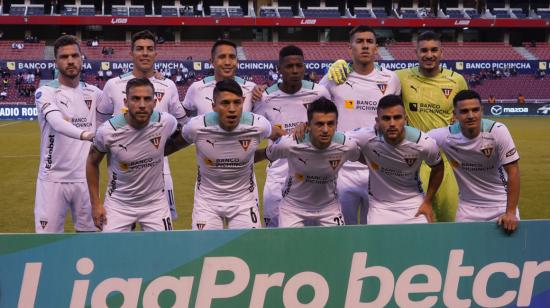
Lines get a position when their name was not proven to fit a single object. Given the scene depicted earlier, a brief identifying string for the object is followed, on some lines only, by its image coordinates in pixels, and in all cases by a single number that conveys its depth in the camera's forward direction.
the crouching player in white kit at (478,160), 4.61
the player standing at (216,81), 5.37
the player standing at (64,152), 5.25
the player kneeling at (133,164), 4.63
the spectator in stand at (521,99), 34.88
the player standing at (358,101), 5.50
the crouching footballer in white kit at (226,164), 4.72
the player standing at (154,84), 5.62
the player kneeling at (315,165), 4.51
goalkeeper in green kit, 5.43
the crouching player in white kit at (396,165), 4.60
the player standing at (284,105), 5.44
